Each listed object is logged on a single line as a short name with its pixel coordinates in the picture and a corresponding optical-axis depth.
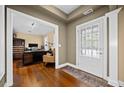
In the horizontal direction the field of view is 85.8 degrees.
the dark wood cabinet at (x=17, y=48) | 5.21
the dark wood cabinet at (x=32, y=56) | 3.49
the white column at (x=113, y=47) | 1.66
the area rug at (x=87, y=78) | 1.81
